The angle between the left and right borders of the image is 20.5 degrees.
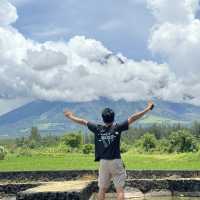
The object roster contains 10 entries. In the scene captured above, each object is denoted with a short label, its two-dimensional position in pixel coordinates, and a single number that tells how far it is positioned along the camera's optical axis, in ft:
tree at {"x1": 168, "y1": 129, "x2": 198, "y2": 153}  209.88
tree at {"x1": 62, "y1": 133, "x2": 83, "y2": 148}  271.69
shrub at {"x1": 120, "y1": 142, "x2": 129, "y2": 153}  225.97
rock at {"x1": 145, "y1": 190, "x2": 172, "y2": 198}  50.76
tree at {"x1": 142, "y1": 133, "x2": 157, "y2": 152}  261.98
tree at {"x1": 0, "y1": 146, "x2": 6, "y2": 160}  161.81
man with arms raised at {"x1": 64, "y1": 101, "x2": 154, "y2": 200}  32.99
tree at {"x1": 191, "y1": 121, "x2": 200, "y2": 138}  437.17
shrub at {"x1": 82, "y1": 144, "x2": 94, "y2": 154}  222.26
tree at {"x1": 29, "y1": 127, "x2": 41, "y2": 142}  514.97
